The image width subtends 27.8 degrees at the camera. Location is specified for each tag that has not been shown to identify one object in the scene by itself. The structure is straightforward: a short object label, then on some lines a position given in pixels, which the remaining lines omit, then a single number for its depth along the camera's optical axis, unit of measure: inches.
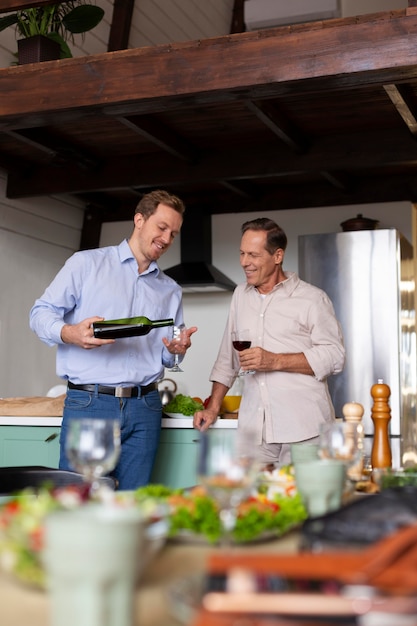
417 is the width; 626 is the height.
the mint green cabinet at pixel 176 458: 144.5
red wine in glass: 118.4
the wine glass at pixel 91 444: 47.4
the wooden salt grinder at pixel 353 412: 93.0
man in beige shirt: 121.0
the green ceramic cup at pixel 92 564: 29.0
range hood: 247.0
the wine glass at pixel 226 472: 42.2
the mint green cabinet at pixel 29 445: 152.9
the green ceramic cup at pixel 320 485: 56.0
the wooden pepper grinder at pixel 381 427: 89.2
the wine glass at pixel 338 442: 63.2
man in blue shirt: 124.3
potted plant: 165.0
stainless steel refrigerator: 215.3
